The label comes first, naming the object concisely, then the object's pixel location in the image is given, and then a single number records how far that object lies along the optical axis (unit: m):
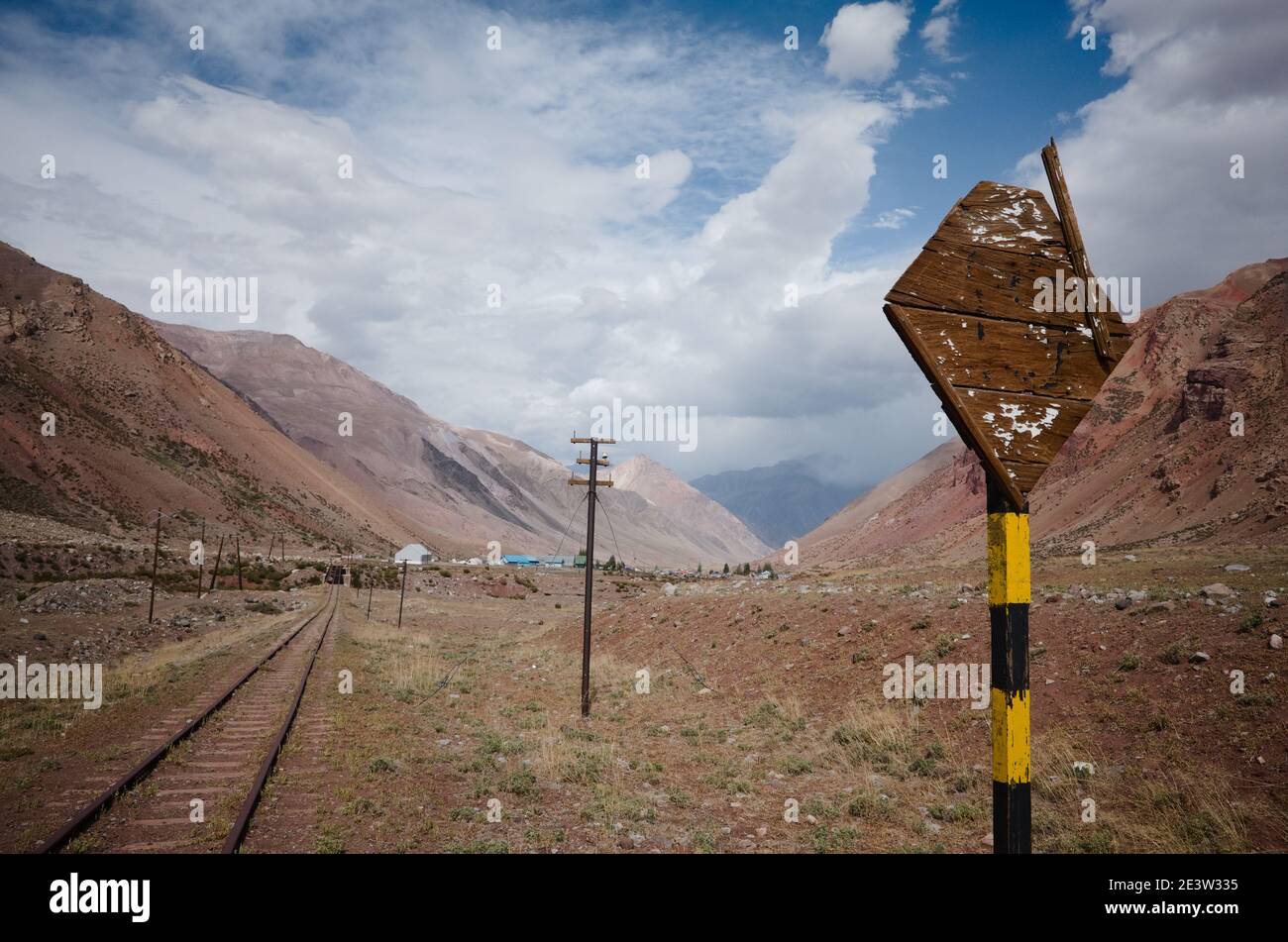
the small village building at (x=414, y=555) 105.14
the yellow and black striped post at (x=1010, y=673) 2.95
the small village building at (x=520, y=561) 128.38
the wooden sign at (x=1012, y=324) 3.11
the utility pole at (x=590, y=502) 18.08
